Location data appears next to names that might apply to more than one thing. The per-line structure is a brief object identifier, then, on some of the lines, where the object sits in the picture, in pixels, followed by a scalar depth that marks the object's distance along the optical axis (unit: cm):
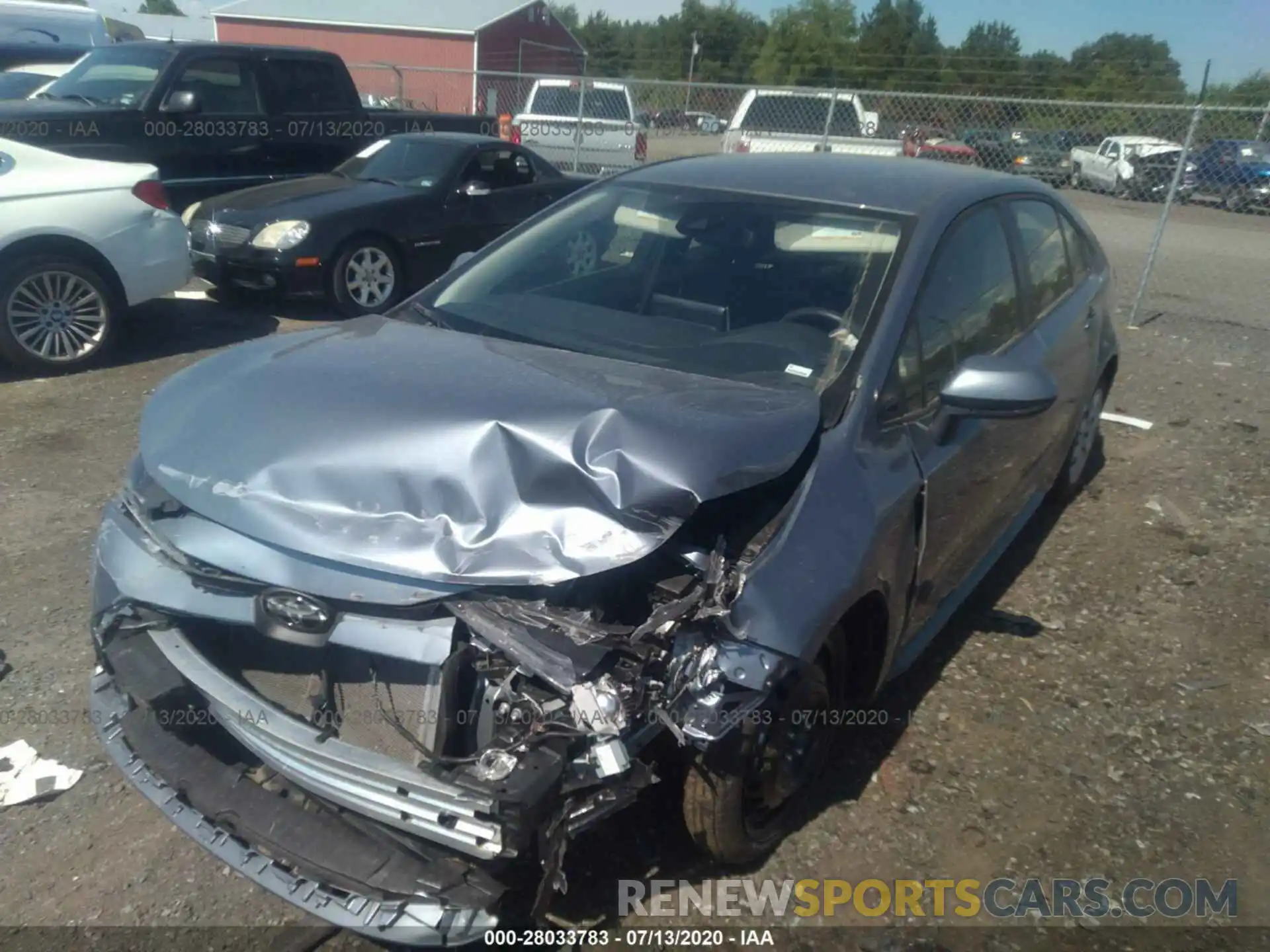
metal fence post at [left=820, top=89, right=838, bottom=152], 1230
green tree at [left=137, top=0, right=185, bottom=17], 8244
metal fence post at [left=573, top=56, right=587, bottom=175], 1409
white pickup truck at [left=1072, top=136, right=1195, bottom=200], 1717
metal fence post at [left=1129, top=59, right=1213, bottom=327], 868
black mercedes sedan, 769
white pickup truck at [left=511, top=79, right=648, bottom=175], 1511
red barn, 3688
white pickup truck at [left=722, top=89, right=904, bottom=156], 1367
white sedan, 628
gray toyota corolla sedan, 216
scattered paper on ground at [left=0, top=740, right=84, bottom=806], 289
